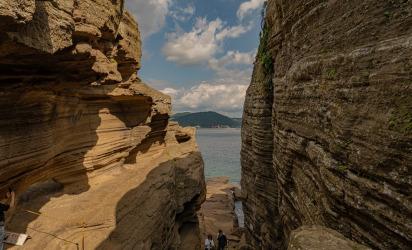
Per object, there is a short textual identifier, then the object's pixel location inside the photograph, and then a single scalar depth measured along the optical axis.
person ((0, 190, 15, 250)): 9.12
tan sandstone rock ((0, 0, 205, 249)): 7.66
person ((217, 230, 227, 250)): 22.34
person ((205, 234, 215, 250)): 21.49
